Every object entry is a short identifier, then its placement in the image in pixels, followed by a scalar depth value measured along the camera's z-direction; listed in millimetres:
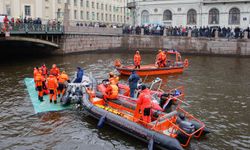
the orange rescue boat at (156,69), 16352
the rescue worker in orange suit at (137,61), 16382
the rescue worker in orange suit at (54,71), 11572
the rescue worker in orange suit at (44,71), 12534
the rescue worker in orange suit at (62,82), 11250
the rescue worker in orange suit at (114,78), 10578
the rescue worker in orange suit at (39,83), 11110
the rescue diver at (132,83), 10791
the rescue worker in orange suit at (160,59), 16945
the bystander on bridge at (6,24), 17912
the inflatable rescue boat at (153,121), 7588
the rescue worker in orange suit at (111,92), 9964
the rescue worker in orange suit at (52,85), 10702
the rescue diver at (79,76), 11808
